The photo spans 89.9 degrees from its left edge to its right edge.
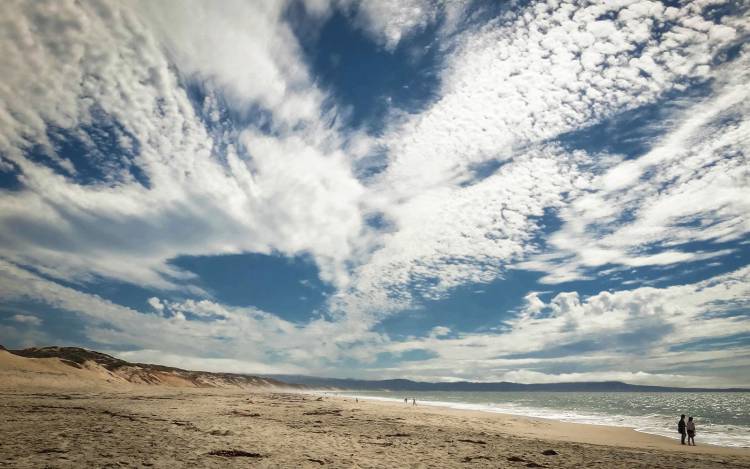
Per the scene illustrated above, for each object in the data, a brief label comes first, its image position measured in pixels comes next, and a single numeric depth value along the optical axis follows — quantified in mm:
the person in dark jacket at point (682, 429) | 24495
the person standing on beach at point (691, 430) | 24103
